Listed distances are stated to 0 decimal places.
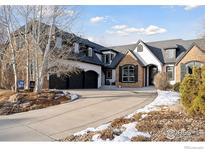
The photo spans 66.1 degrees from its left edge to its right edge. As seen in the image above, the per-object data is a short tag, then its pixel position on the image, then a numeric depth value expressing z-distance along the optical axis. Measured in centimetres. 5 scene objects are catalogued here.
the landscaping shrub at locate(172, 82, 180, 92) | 824
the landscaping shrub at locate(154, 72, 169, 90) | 933
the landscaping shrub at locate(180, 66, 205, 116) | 426
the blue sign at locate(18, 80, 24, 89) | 861
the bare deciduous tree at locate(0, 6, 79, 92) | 793
